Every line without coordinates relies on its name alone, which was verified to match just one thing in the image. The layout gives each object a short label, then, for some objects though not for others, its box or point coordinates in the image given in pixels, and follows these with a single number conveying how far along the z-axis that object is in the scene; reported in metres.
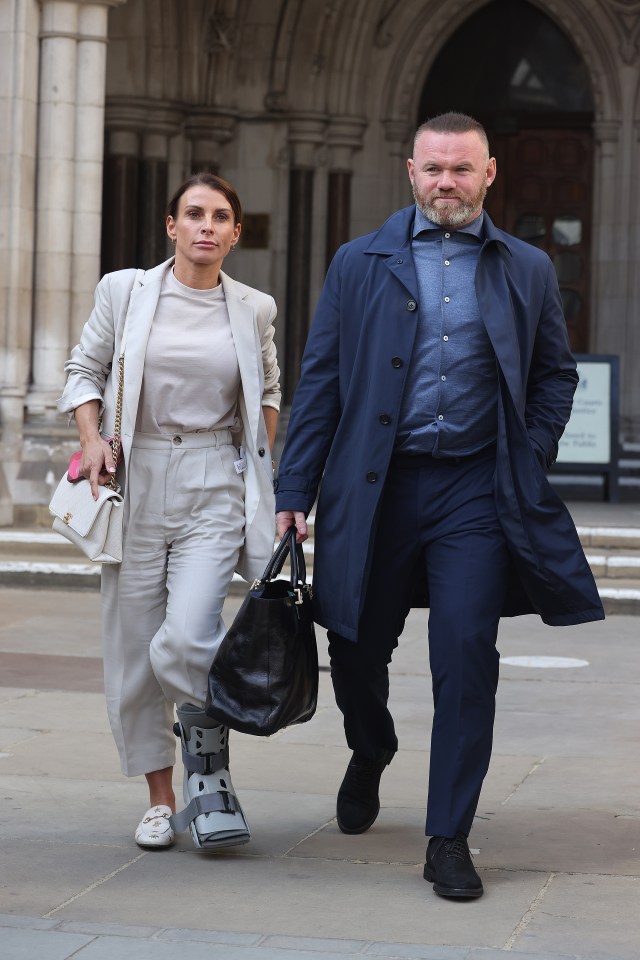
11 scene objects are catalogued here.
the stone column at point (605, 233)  17.44
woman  4.96
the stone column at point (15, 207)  12.59
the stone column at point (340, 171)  17.42
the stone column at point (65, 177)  12.77
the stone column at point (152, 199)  16.81
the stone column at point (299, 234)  17.30
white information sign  15.10
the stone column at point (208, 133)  17.02
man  4.63
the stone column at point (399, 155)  17.61
